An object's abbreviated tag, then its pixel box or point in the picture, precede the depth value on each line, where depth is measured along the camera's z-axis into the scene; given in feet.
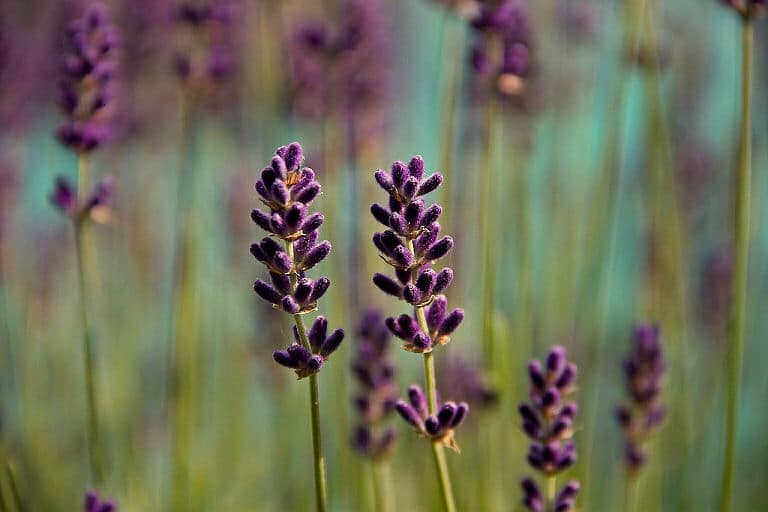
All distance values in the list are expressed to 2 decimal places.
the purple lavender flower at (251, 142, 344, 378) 2.22
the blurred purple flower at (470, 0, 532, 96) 2.69
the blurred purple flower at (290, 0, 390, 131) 2.87
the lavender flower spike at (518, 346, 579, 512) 2.34
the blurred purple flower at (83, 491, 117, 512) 2.34
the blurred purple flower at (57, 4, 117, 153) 2.51
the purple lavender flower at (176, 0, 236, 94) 2.79
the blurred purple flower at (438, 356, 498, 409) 2.68
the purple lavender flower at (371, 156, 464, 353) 2.23
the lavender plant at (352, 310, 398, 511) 2.49
